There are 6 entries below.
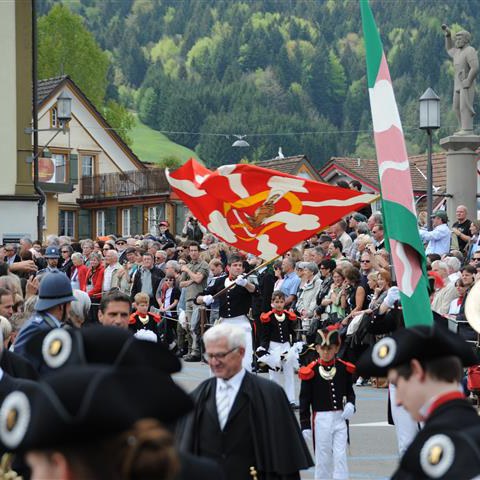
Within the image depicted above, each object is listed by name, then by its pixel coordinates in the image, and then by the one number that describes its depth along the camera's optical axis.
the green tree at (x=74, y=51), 92.44
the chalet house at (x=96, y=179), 59.38
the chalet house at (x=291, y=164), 54.22
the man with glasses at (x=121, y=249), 23.47
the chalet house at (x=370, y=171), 48.34
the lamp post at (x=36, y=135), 30.19
